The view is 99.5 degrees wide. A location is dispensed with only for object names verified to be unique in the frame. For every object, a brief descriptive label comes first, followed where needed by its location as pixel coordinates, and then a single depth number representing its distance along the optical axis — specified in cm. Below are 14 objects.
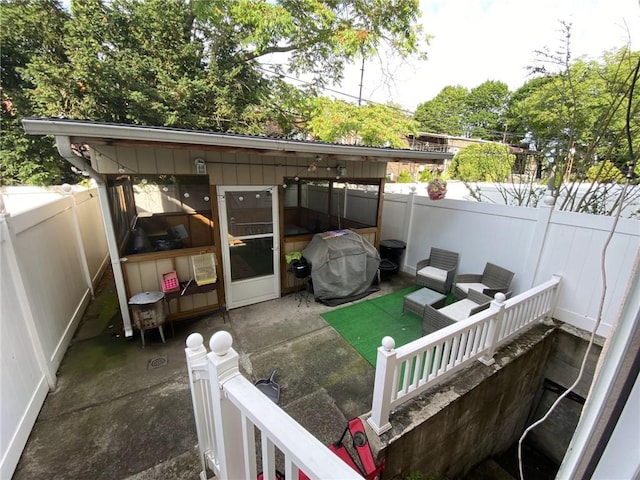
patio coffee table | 426
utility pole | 895
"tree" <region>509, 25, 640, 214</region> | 417
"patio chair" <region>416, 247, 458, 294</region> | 498
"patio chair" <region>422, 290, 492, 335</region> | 341
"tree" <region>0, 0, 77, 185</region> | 823
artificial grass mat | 378
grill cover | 476
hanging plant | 532
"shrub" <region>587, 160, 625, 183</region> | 443
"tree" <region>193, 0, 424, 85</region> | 739
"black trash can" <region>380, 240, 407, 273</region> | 608
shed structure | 313
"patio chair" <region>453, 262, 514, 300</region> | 425
